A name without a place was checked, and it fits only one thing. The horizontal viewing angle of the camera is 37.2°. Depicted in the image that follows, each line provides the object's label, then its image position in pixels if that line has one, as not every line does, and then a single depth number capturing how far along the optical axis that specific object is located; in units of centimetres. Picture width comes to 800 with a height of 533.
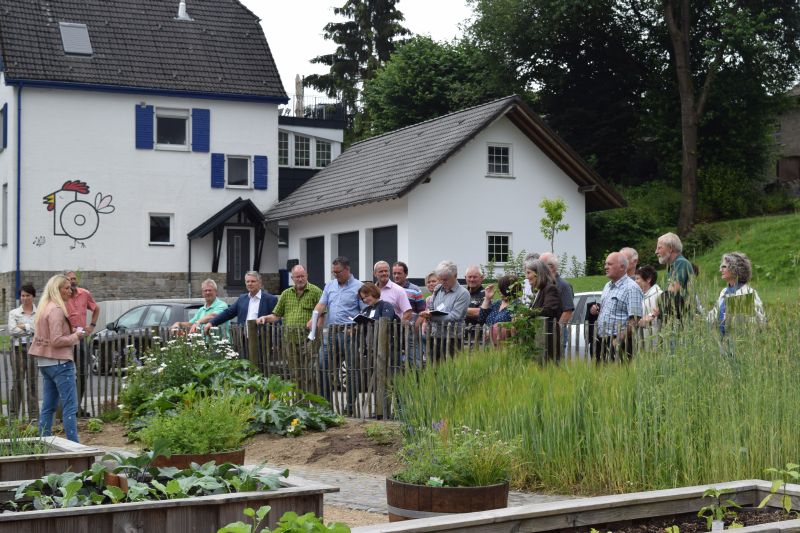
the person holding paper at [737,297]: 786
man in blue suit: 1486
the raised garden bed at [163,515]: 527
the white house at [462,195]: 3259
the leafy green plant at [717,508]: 555
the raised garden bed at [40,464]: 717
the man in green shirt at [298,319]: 1363
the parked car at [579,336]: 1010
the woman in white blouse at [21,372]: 1432
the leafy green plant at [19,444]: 766
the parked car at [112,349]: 1482
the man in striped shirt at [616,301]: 1048
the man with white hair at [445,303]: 1213
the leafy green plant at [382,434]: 1073
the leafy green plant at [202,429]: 802
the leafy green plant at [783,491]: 567
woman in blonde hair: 1120
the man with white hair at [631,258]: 1150
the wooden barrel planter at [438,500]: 625
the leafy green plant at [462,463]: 643
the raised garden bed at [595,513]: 499
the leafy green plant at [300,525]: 429
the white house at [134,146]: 3569
